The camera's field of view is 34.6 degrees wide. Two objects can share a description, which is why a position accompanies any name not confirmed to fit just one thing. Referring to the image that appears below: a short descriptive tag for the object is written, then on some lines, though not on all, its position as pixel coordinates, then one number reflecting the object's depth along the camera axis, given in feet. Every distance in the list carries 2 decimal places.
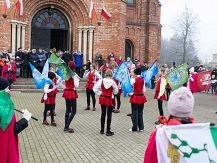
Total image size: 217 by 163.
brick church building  74.79
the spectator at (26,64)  68.54
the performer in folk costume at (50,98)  35.27
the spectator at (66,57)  71.20
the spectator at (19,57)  67.08
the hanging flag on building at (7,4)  67.97
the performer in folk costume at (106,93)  32.12
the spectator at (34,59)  68.54
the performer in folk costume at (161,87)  38.67
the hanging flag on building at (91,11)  75.56
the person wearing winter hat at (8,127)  14.12
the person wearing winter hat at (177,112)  11.56
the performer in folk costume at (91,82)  47.65
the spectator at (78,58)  73.05
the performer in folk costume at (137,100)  34.06
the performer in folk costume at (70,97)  32.99
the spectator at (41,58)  69.05
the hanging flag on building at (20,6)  70.03
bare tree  150.47
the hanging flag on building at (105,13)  75.30
